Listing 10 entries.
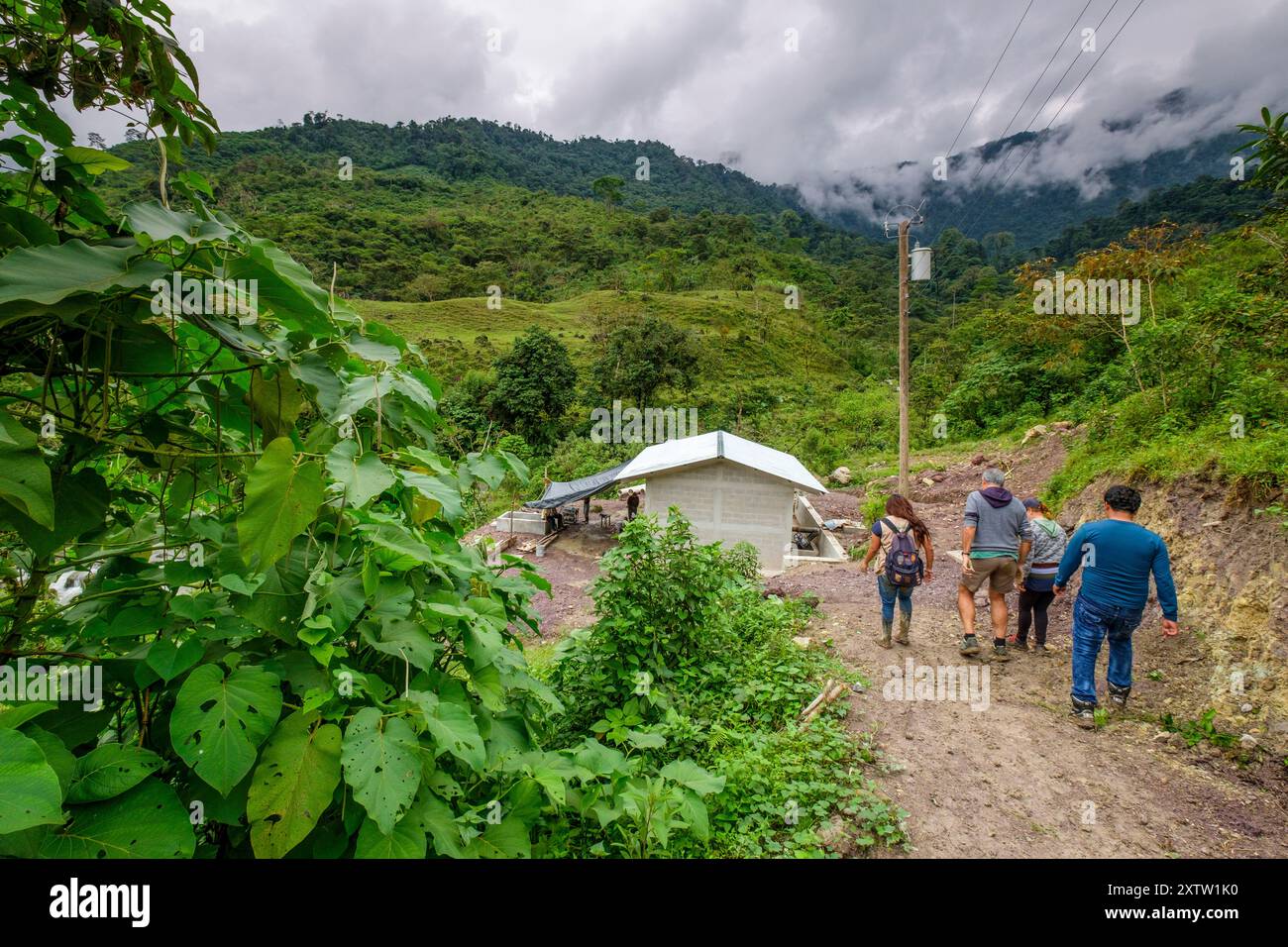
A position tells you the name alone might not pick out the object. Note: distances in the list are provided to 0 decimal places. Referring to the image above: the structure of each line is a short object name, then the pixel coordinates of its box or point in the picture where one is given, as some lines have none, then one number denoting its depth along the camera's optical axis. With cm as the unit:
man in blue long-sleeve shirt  441
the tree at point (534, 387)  2784
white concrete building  1322
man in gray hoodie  567
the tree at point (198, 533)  108
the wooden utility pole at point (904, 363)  1380
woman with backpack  597
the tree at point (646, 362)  2977
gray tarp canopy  1577
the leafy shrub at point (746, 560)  864
